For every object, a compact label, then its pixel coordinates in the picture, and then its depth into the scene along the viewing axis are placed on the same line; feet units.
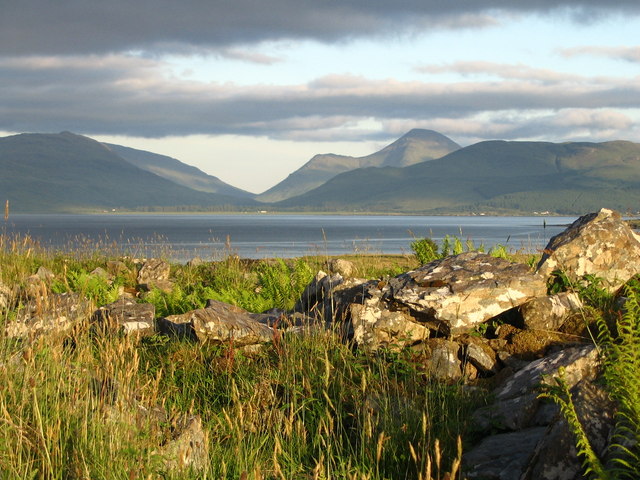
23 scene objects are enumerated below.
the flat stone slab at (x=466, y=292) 27.78
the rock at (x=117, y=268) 58.49
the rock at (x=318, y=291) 35.27
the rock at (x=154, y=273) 52.65
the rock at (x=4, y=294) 34.60
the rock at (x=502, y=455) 17.34
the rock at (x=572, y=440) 14.82
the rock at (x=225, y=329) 28.84
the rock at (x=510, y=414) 20.02
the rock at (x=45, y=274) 48.86
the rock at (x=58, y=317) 27.99
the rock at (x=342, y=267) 55.72
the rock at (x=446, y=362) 25.26
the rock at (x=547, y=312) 27.78
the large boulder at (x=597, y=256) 30.30
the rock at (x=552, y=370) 20.31
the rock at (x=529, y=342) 26.42
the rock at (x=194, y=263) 64.74
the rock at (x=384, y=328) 27.86
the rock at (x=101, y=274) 51.00
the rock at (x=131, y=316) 31.83
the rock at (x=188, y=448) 16.25
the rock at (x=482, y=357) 25.91
